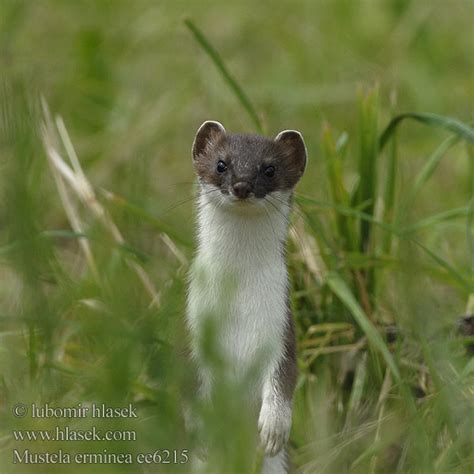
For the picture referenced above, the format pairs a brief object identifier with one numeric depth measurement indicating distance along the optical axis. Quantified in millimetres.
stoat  7656
